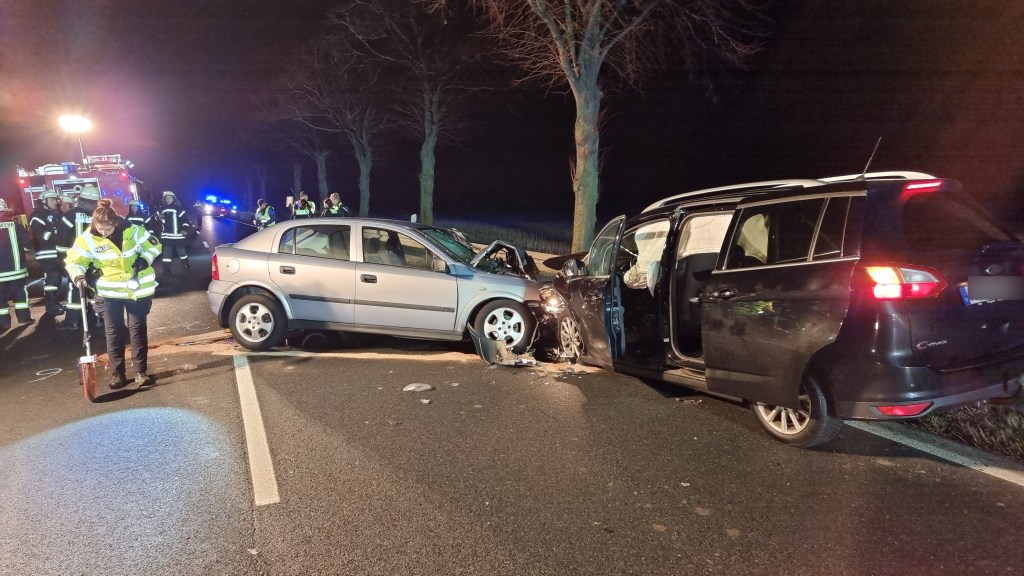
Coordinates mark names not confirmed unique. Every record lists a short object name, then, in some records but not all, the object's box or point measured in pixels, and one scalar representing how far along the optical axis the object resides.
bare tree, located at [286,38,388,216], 25.19
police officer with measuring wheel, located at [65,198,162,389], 5.48
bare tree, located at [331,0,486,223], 20.17
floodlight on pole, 26.25
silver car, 6.66
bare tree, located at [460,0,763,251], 11.08
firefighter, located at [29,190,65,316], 8.80
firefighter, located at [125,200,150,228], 11.06
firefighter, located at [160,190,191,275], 12.79
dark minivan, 3.37
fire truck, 18.34
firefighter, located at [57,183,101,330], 8.27
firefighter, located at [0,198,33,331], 8.05
